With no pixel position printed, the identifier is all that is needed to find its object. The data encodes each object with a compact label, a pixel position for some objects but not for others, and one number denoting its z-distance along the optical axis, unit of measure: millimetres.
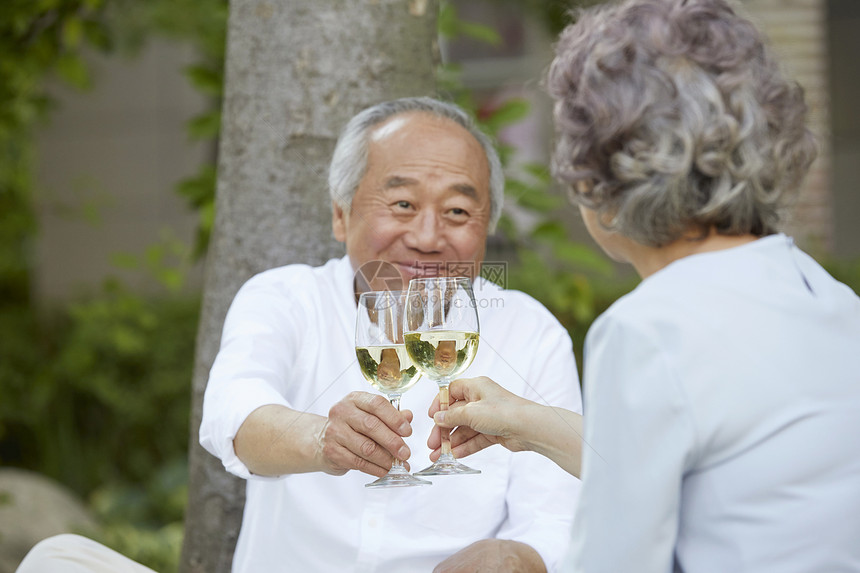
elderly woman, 1921
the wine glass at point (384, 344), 2213
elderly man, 2304
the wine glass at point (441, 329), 2207
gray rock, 3761
